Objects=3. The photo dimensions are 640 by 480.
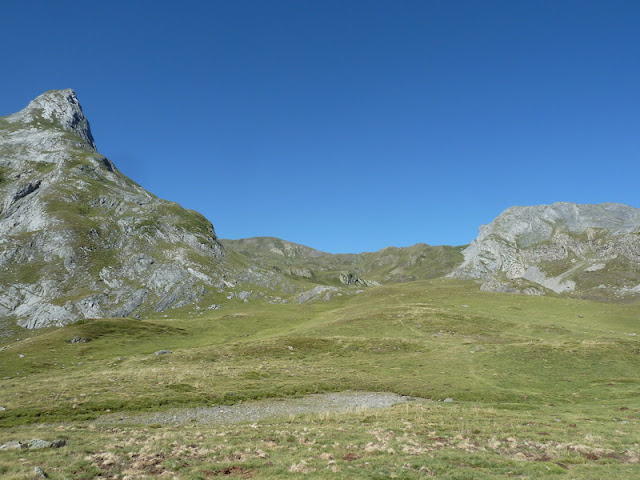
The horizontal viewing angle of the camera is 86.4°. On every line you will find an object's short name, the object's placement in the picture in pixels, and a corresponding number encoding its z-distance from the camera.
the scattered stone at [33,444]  23.07
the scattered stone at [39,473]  17.41
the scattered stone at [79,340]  94.18
